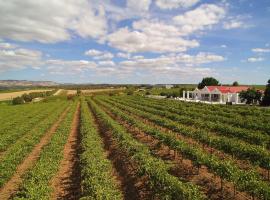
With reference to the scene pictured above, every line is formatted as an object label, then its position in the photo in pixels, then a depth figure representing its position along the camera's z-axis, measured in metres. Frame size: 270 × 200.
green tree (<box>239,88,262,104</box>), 60.44
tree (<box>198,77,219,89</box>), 97.21
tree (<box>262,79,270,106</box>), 54.75
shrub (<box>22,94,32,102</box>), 106.47
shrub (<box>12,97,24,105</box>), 98.38
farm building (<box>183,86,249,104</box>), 68.50
